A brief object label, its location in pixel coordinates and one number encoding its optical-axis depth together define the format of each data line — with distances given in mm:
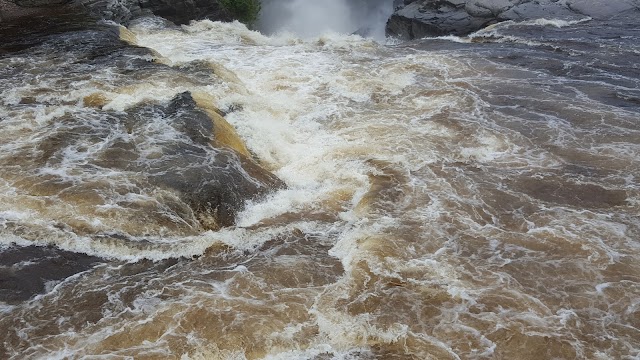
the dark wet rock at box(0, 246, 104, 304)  5814
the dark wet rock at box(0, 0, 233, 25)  16906
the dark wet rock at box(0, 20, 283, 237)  7113
